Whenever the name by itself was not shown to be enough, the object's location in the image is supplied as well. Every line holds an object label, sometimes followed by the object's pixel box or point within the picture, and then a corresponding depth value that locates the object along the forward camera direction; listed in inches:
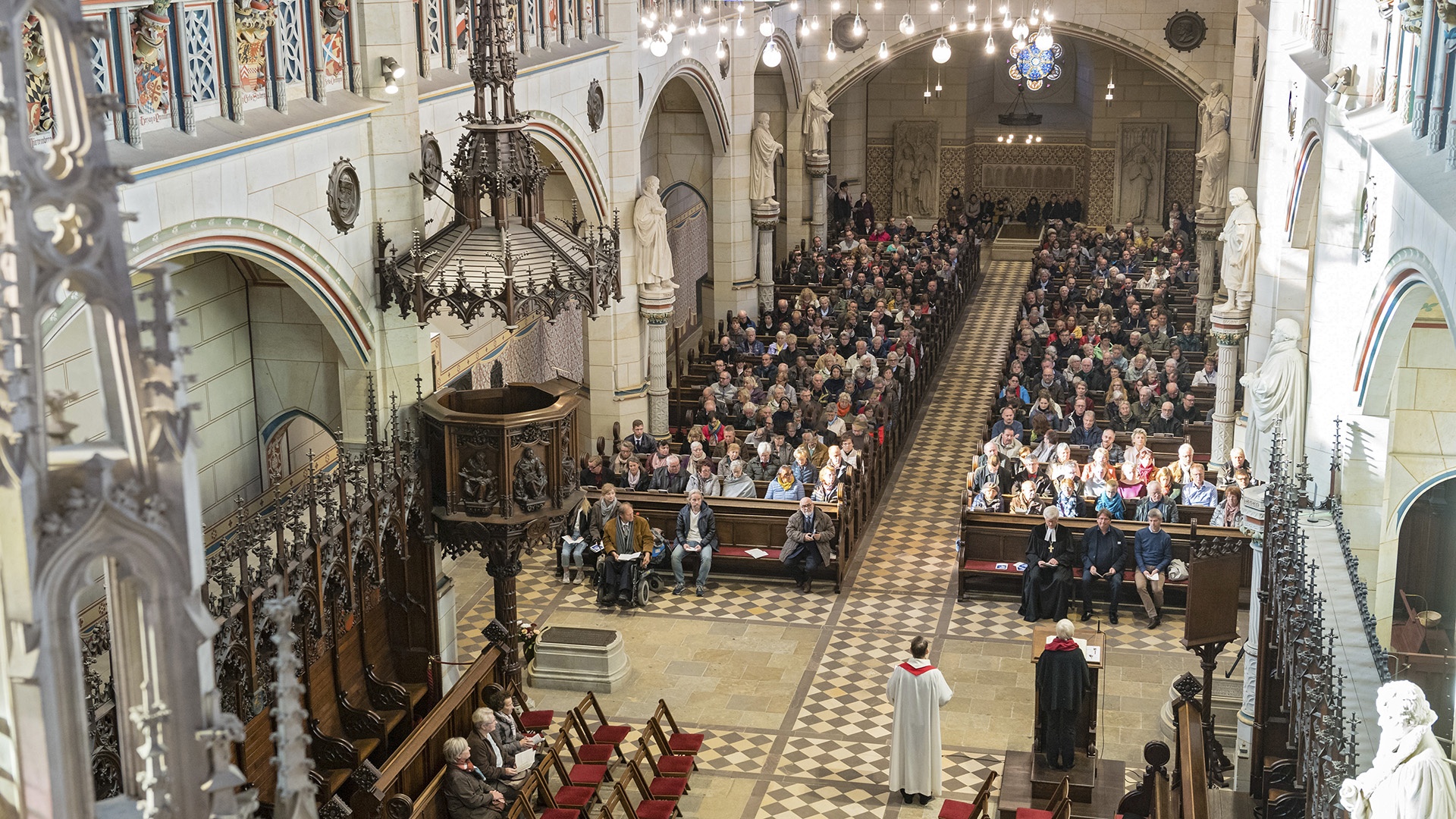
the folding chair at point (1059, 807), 372.5
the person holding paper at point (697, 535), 587.8
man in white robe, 417.4
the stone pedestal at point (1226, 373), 668.7
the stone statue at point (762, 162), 911.0
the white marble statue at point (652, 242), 700.7
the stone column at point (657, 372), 738.2
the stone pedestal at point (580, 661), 505.4
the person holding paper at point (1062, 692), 414.6
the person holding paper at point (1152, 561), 553.3
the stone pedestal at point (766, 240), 927.7
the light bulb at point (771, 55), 665.6
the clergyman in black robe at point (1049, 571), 555.5
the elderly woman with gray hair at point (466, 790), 372.2
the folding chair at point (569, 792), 391.5
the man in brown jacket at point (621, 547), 572.1
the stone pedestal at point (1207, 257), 882.8
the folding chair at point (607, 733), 432.8
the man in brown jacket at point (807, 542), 581.9
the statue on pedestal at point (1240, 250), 642.8
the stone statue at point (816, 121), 1043.9
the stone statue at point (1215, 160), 869.2
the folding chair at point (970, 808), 377.4
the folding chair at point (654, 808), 390.6
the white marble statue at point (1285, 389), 421.4
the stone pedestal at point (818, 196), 1053.8
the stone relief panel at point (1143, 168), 1275.8
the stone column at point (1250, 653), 427.2
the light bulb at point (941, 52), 755.0
